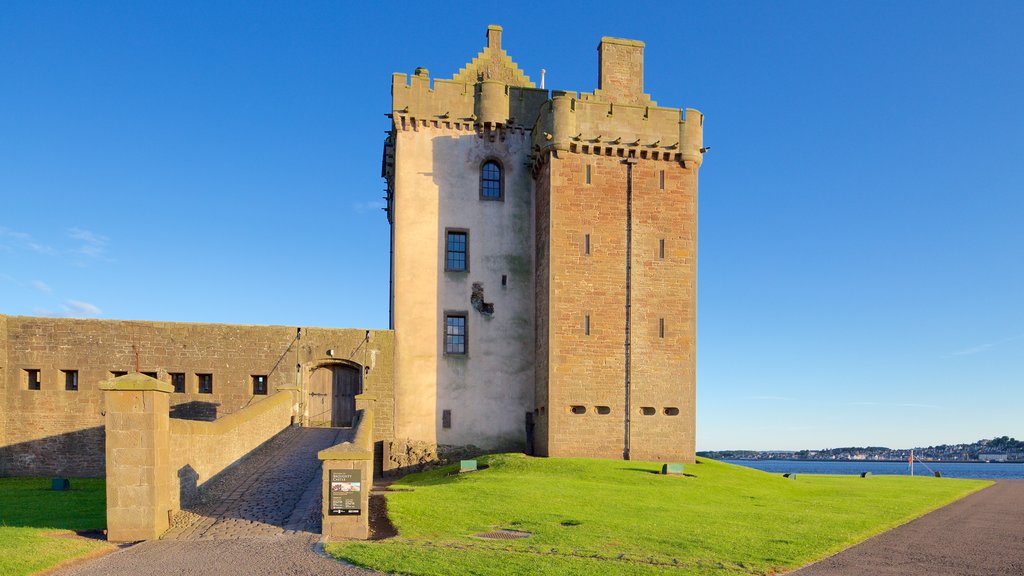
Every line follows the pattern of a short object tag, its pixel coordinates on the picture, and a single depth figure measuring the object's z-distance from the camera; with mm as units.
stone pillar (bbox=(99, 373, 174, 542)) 14352
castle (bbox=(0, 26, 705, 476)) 30266
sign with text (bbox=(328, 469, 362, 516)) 14453
